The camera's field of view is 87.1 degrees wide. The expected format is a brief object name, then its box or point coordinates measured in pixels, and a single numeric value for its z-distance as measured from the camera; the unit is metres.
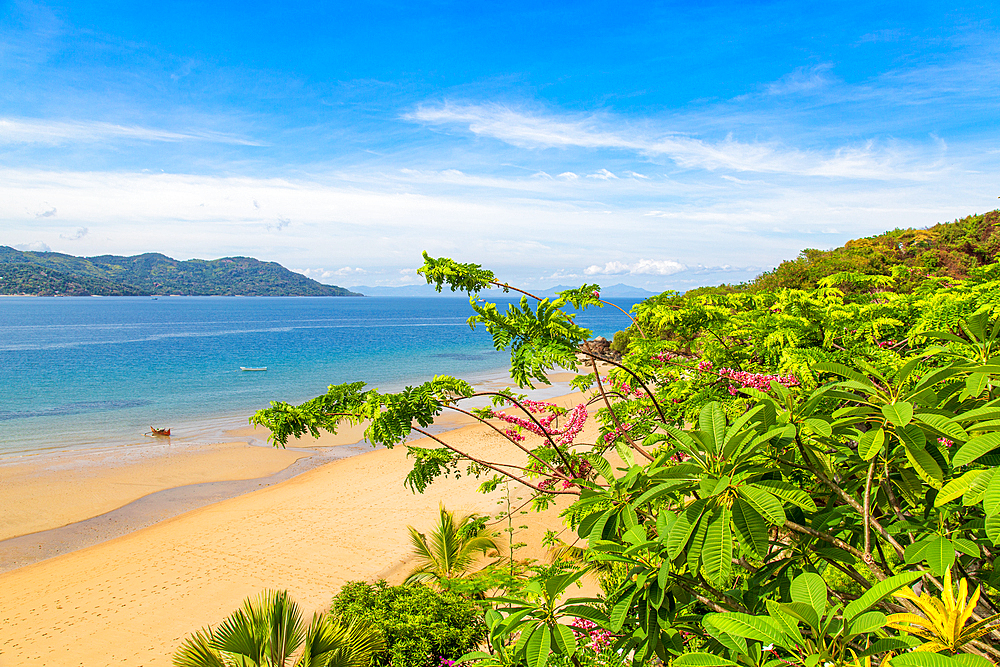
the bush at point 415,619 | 5.40
